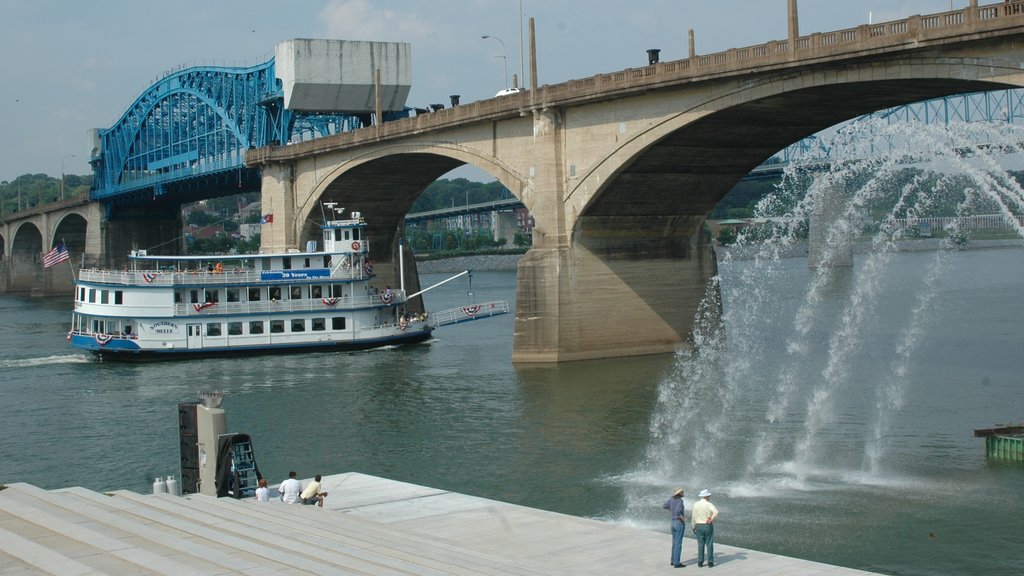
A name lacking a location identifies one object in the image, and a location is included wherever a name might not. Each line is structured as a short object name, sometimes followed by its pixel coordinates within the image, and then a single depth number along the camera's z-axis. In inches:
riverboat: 2472.9
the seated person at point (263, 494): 947.3
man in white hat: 774.5
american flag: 2986.0
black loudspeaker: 1018.7
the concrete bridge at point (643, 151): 1755.7
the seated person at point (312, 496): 957.8
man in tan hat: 774.5
